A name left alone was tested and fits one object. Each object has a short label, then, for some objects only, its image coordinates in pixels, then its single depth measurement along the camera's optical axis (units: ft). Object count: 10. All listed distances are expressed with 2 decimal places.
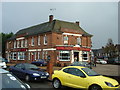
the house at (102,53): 146.68
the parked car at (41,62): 66.39
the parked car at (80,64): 52.10
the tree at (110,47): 136.97
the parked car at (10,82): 10.55
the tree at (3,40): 124.75
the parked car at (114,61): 92.40
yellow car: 18.24
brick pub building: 74.97
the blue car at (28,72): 27.01
